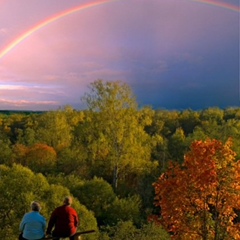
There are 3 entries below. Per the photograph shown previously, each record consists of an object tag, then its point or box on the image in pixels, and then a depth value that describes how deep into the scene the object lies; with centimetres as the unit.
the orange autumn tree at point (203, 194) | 2708
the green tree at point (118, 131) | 5459
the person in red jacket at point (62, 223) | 1116
